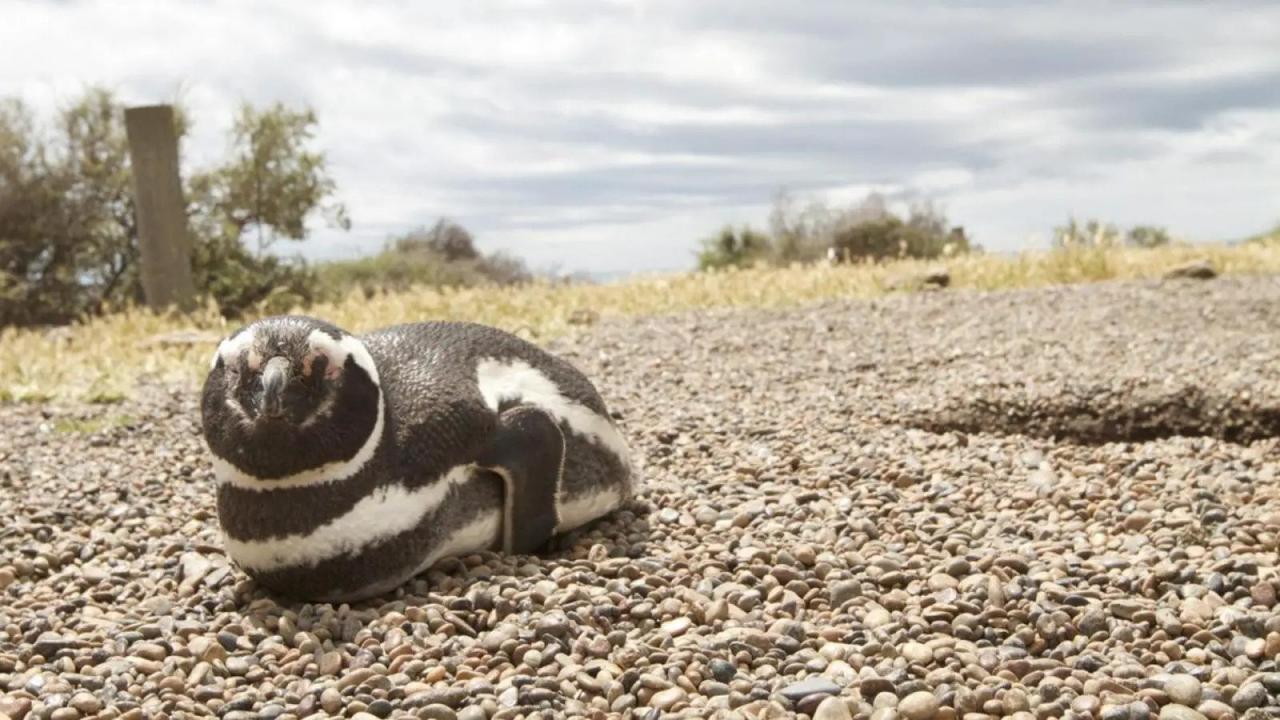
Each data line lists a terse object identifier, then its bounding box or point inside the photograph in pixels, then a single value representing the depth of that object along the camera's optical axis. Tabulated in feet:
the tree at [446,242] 65.00
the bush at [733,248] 64.49
